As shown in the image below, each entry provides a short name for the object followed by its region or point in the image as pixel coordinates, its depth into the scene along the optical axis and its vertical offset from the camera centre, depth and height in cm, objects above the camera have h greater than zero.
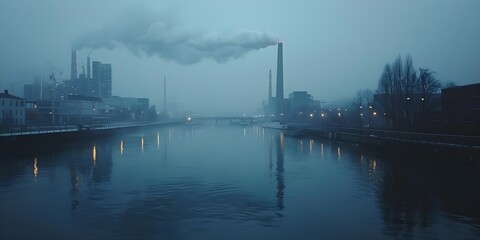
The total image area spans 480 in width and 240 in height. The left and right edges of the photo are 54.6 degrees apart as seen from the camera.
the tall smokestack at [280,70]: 11050 +1249
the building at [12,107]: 7281 +252
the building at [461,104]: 4141 +169
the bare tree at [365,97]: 10234 +581
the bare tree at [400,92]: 5488 +365
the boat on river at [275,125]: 10613 -69
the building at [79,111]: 10206 +282
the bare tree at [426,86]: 5489 +452
